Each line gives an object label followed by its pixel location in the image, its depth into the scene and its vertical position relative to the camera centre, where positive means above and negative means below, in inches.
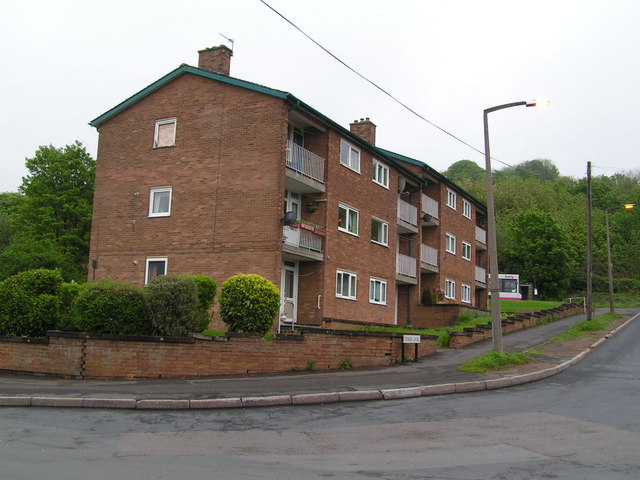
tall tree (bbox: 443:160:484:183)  3464.6 +995.9
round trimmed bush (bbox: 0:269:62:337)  561.9 +16.7
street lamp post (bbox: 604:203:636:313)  1391.7 +101.3
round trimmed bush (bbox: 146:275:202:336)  536.7 +18.5
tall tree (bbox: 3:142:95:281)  1557.6 +305.9
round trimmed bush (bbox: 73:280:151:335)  535.8 +12.3
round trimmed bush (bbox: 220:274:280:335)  576.7 +23.1
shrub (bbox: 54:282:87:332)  565.0 +16.6
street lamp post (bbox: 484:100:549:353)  612.4 +90.3
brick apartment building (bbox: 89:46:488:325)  817.5 +188.7
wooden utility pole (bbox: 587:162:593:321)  1148.1 +144.3
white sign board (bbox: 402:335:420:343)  661.9 -3.8
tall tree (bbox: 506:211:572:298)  2395.4 +324.4
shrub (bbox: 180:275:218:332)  618.8 +33.6
